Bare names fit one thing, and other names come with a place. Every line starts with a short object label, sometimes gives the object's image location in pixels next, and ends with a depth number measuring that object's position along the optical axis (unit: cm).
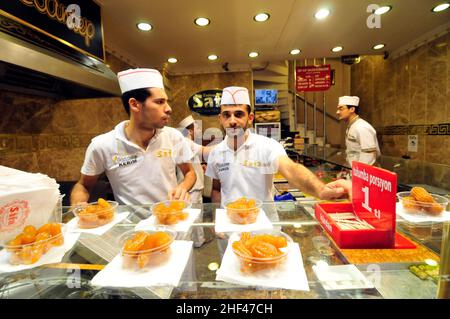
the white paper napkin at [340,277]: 64
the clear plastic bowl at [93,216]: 105
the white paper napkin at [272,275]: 63
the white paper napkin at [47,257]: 74
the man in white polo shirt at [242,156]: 196
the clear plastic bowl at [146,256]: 70
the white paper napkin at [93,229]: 101
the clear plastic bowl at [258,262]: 66
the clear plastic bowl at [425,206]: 97
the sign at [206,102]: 583
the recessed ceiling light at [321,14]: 313
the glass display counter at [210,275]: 62
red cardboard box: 80
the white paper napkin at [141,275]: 64
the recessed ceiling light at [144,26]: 329
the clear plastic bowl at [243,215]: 100
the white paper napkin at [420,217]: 95
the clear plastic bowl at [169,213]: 106
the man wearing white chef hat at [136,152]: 186
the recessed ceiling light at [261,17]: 315
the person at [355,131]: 384
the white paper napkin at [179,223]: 101
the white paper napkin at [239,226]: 96
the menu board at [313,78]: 534
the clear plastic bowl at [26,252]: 75
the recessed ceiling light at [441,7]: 320
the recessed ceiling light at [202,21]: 323
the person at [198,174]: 249
